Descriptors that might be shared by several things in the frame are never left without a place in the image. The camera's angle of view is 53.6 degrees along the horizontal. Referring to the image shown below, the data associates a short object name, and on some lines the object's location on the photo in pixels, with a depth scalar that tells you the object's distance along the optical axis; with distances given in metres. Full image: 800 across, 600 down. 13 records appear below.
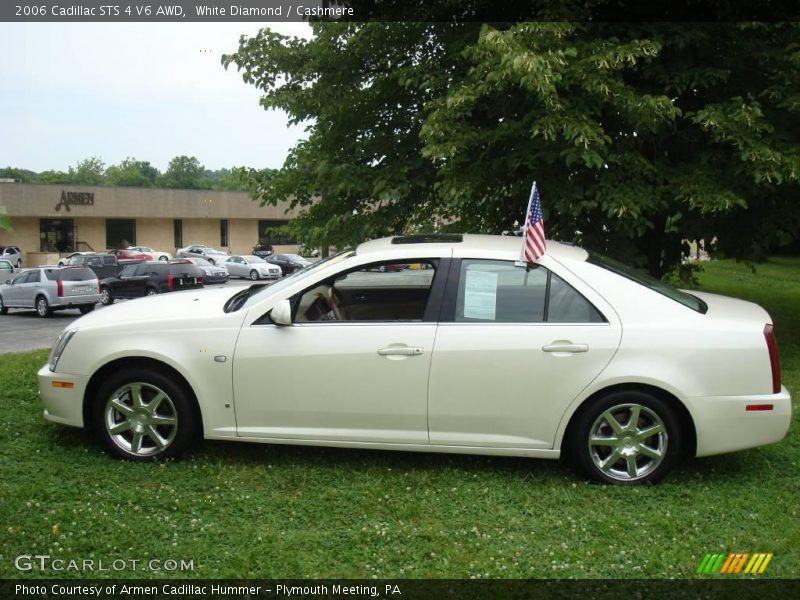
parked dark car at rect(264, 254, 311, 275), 45.22
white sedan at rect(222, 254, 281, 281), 42.28
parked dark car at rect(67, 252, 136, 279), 29.64
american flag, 5.13
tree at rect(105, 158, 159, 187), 133.75
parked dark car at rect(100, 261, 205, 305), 27.41
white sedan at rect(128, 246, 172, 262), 51.04
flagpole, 5.14
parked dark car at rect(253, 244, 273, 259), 59.10
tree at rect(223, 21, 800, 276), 8.12
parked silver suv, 23.20
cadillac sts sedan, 4.88
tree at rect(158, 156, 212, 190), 130.68
